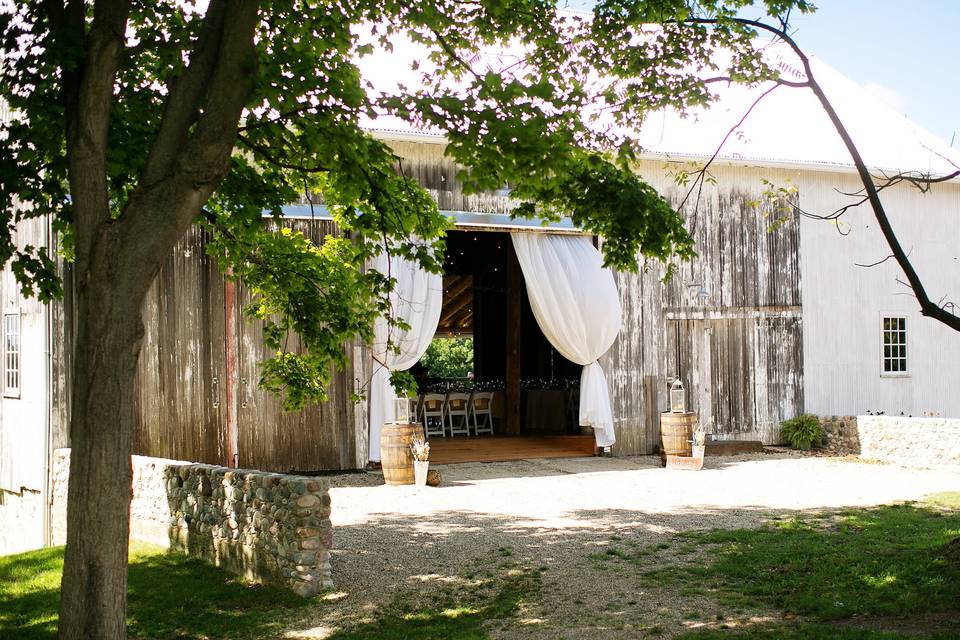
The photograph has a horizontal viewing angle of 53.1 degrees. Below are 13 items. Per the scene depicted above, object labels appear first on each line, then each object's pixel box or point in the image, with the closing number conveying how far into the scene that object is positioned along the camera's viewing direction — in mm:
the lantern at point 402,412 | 12112
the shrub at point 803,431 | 15695
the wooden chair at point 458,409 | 17641
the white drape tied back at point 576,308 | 14477
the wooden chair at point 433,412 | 17203
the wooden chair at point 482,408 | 17875
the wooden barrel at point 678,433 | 13547
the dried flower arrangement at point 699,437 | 13453
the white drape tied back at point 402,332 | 13125
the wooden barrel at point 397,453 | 11844
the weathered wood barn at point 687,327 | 12039
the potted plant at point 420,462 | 11812
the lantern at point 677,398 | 13711
